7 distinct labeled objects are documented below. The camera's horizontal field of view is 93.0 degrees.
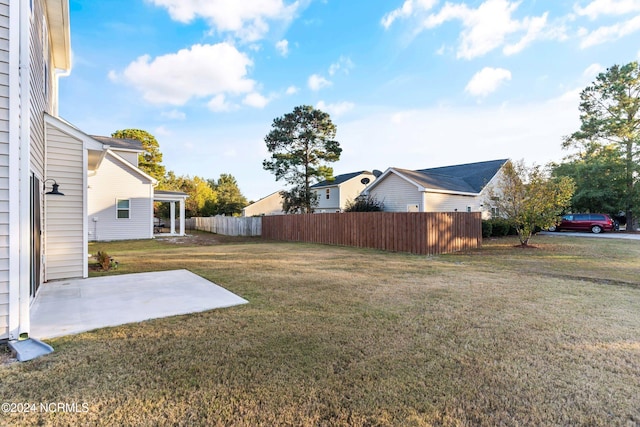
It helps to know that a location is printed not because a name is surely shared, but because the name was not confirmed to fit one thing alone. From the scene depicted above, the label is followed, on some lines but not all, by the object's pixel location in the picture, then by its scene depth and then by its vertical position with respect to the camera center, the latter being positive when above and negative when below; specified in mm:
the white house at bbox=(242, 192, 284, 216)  33981 +1639
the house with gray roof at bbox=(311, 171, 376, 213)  27859 +2829
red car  19734 -477
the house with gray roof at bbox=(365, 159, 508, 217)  16859 +1641
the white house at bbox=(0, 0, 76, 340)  3117 +867
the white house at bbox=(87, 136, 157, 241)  15664 +1251
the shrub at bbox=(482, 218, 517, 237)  16406 -606
